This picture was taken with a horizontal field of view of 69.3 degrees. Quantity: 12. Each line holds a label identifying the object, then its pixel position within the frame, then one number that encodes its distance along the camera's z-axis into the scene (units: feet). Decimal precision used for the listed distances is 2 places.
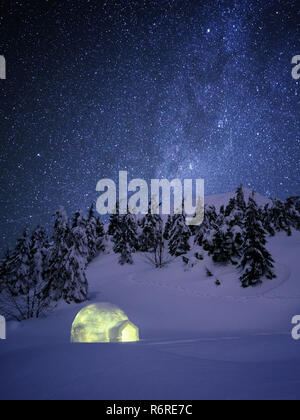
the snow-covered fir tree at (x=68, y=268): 72.54
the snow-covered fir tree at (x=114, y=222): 157.05
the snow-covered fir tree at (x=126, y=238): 125.70
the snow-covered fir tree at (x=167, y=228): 153.28
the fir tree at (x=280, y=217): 130.72
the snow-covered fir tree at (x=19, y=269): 85.87
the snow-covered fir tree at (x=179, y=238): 119.44
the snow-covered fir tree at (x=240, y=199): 153.07
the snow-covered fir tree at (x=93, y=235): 147.64
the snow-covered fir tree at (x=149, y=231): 135.74
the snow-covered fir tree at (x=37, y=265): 86.33
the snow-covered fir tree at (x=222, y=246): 87.97
